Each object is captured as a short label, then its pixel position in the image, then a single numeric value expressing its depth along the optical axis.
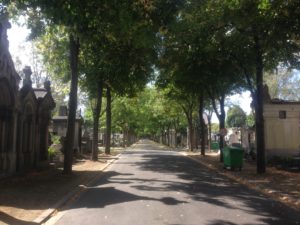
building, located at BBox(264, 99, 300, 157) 18.23
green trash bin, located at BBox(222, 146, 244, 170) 13.50
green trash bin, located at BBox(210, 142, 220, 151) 31.38
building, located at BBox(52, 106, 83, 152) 21.66
